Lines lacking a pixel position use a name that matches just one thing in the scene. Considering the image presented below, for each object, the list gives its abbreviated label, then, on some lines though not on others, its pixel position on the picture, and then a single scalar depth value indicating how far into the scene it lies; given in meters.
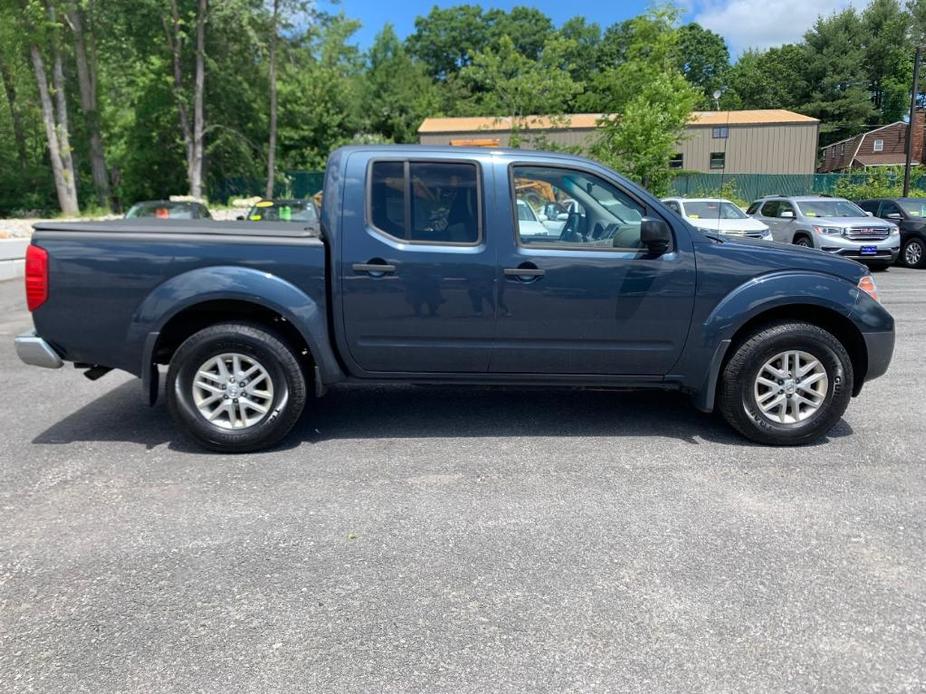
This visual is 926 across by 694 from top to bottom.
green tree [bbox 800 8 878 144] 72.25
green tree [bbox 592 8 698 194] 24.72
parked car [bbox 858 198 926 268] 17.08
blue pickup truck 4.57
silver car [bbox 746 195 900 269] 15.70
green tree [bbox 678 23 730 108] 97.88
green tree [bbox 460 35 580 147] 27.81
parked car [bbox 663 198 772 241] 15.91
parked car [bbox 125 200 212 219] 15.34
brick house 61.44
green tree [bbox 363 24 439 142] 58.12
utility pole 25.95
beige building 44.44
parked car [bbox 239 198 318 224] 14.40
